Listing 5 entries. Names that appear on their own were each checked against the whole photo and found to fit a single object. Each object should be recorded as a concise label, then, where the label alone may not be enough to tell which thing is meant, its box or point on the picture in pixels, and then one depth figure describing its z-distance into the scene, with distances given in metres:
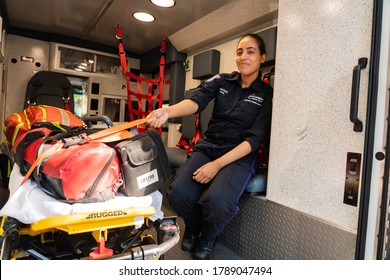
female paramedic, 1.61
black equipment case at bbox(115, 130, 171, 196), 1.05
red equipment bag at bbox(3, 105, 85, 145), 1.81
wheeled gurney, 0.89
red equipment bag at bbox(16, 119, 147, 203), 0.91
